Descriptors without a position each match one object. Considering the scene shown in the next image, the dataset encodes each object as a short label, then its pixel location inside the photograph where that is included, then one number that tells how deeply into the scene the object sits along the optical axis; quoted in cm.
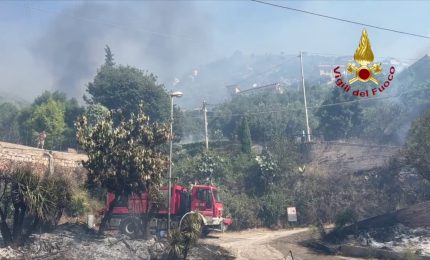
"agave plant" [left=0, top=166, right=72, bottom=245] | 1634
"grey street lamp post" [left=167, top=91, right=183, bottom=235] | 2032
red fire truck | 2272
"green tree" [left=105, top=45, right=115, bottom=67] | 7550
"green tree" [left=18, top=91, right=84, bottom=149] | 4094
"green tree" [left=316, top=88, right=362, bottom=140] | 4819
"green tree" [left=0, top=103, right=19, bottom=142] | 4185
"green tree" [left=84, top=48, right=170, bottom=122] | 4772
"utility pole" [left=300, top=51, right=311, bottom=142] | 4102
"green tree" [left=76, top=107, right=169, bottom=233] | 1861
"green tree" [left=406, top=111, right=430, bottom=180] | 2247
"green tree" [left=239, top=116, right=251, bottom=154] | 4131
